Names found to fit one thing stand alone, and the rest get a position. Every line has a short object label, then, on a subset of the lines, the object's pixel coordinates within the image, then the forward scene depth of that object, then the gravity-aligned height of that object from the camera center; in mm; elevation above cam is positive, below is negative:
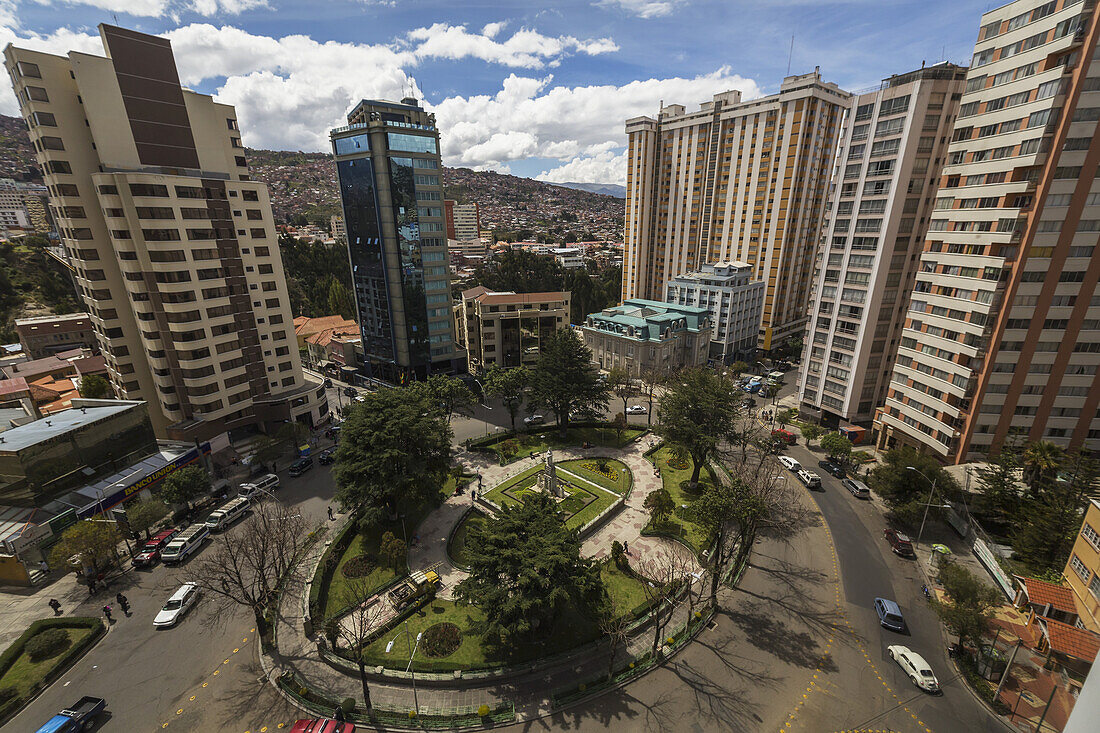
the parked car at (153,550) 41938 -28170
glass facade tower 72750 -44
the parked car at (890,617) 35094 -28527
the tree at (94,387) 61594 -19601
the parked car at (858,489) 52500 -28565
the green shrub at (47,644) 32875 -28459
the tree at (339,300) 111500 -15494
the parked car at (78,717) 27781 -28598
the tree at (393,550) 40188 -26625
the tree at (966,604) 31500 -25535
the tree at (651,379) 73500 -24649
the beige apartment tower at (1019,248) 41875 -1681
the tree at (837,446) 55750 -25158
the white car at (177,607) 36031 -28782
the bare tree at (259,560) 33688 -26971
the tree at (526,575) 30641 -22670
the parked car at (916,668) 30578 -28726
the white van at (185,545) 42250 -28058
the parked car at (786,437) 64369 -27915
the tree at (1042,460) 42031 -20215
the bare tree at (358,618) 33625 -29081
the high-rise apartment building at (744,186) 90438 +9810
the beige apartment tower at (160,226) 50031 +986
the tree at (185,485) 46531 -24756
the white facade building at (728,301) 90375 -13367
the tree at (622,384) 78812 -25270
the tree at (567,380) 63656 -19679
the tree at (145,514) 43031 -25394
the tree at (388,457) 42750 -20721
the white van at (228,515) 46688 -27846
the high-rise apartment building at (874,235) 55219 -439
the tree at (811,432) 61625 -25896
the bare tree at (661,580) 33281 -28170
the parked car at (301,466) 57250 -28022
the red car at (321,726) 28172 -29107
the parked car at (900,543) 43031 -28426
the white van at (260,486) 51666 -27848
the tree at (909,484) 44875 -24357
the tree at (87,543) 38000 -24760
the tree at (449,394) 64812 -21874
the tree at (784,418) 70688 -27509
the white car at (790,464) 57531 -28068
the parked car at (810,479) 54000 -28220
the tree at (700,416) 50188 -19820
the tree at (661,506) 45875 -26677
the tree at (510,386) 65812 -21201
